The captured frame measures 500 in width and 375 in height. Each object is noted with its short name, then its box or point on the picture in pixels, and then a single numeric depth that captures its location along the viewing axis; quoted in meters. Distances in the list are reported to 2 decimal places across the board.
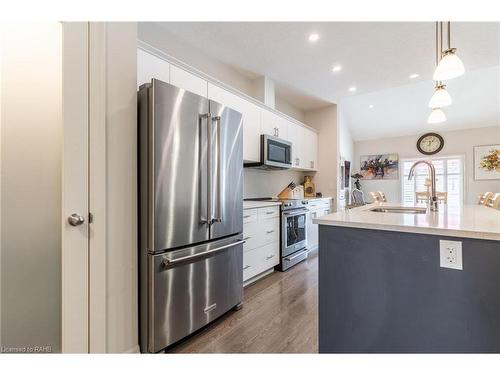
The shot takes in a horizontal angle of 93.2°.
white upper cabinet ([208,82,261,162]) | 2.67
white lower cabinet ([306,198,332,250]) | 3.85
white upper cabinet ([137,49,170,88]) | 1.90
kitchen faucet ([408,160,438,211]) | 1.86
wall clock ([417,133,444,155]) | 6.18
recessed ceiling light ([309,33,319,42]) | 2.57
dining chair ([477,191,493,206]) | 2.88
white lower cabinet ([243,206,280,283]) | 2.60
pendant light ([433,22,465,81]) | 1.59
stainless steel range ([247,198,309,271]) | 3.18
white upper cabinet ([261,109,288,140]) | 3.41
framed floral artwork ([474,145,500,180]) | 5.44
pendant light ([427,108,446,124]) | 2.54
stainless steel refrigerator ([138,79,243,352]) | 1.52
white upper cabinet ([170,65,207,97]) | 2.16
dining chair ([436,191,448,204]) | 4.04
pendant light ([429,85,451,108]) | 2.16
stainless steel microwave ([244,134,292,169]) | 3.27
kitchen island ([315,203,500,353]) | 1.01
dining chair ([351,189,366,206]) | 6.96
